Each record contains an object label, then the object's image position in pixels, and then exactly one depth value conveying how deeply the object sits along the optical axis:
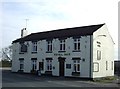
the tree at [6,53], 48.69
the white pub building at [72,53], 19.07
